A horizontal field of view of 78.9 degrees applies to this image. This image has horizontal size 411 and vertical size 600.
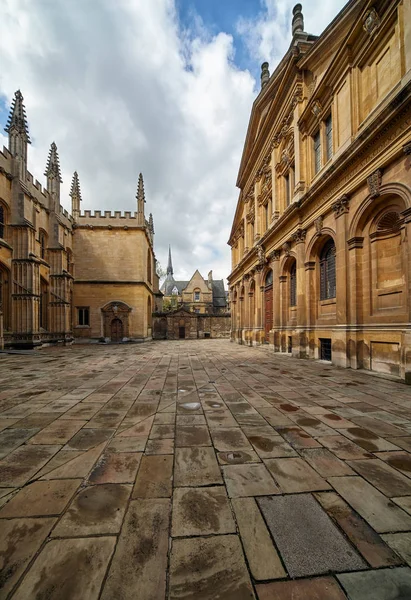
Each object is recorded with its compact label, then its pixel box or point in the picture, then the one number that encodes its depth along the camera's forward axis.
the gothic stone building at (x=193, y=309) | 37.31
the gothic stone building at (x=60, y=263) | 16.75
